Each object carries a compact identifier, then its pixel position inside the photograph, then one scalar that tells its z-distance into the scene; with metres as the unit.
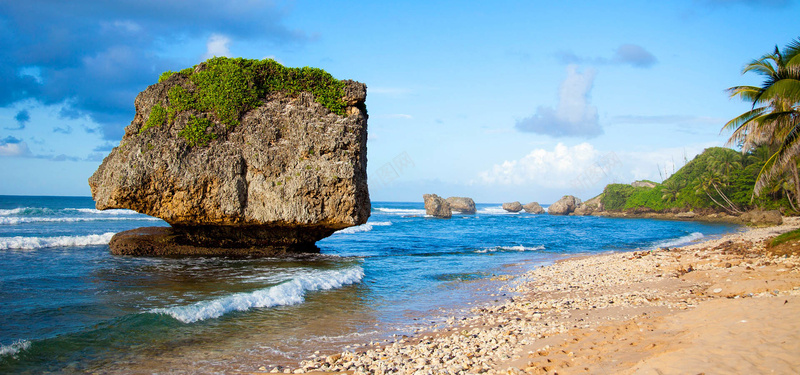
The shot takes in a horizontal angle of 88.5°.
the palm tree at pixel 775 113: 14.11
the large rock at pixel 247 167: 15.03
